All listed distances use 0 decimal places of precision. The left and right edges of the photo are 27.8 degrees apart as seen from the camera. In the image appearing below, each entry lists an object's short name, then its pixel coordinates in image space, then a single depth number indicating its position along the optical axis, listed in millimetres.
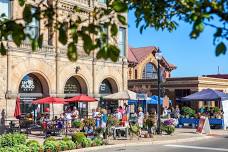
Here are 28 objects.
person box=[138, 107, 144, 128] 25106
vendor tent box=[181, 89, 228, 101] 33250
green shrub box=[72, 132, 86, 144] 18952
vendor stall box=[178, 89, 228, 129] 32225
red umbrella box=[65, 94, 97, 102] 27728
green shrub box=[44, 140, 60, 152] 16875
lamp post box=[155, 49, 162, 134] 26438
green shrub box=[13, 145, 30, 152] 15344
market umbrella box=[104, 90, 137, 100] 29906
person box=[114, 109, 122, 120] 25247
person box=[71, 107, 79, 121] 26956
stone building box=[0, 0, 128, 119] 27713
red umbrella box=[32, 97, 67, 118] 26094
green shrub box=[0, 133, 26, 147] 16969
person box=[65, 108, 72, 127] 25477
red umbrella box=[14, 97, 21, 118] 25948
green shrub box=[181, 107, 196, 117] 35594
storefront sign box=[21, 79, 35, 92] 29547
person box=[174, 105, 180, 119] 35125
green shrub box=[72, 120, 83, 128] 25153
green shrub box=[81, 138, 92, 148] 19125
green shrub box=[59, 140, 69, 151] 17655
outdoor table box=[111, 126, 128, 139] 23261
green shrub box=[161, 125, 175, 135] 26342
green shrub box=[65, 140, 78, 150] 18103
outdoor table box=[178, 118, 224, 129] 32219
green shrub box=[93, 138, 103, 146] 20000
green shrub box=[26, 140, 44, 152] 16038
